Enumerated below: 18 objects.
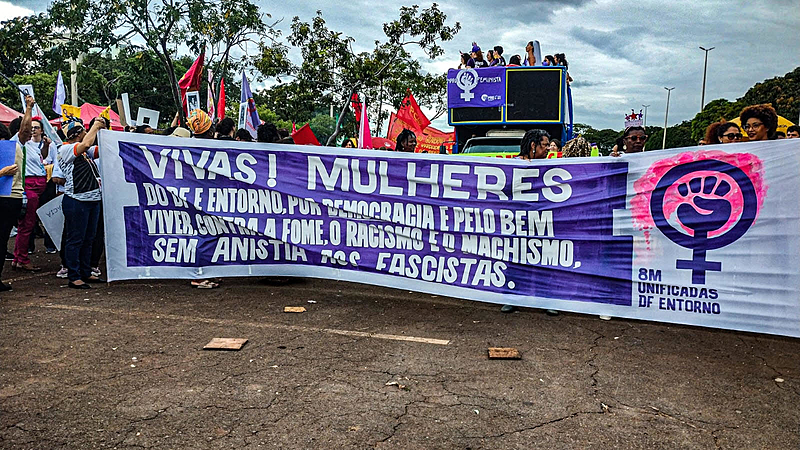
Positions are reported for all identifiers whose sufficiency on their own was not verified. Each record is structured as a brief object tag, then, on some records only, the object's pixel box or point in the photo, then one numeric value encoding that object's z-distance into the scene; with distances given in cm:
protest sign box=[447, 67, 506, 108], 1237
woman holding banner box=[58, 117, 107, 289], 669
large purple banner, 495
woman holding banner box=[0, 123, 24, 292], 669
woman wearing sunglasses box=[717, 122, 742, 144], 612
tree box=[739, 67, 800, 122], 4878
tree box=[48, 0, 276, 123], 1560
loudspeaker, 1209
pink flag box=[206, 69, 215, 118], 1147
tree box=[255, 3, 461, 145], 1739
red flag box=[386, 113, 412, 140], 1717
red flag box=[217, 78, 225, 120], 1292
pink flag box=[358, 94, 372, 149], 1315
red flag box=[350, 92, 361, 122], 1744
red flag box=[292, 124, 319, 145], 1039
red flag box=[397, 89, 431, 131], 1727
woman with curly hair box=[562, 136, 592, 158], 699
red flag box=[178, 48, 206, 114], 1180
